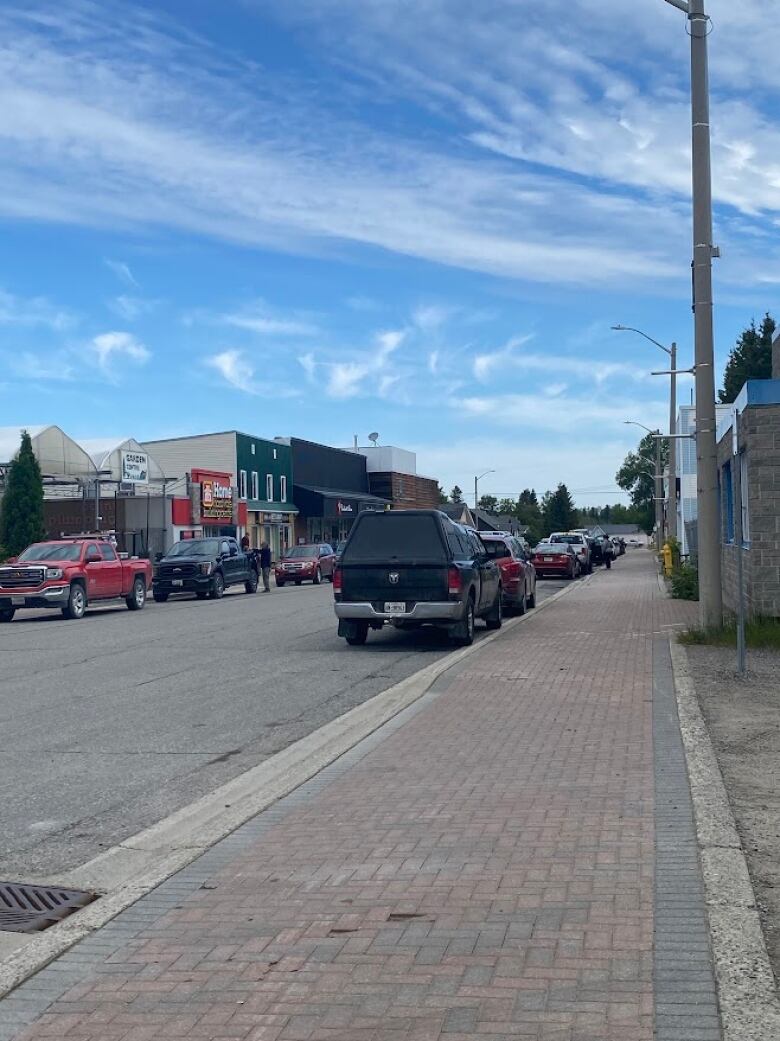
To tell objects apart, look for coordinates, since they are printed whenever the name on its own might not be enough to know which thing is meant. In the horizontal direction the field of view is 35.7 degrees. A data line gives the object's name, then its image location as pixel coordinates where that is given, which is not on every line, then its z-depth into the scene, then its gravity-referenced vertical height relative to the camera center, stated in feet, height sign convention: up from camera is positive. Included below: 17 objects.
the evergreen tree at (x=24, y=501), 135.64 +5.98
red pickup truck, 87.97 -1.83
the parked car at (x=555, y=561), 138.00 -2.02
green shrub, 90.53 -3.38
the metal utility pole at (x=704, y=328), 52.70 +9.29
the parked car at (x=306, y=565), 147.23 -2.00
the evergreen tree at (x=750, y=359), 274.57 +41.59
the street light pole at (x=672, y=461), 141.69 +9.50
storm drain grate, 18.39 -5.60
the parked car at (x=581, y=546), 155.33 -0.47
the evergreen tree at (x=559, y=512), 405.80 +10.42
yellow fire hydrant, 124.20 -1.85
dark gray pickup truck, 56.70 -1.47
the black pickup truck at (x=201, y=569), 114.32 -1.78
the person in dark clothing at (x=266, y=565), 129.39 -1.70
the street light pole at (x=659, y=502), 195.66 +6.60
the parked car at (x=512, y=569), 77.10 -1.66
